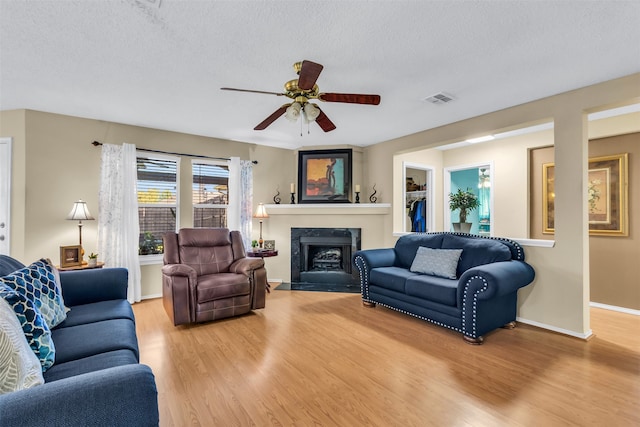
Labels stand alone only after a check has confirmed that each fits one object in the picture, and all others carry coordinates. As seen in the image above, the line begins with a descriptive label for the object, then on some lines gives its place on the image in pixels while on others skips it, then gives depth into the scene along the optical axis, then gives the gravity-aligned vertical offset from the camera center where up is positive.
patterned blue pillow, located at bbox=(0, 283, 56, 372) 1.47 -0.55
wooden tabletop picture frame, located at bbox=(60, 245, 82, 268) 3.54 -0.47
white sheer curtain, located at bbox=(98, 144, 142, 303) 3.98 +0.03
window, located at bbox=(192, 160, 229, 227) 4.82 +0.35
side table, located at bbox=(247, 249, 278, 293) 4.66 -0.60
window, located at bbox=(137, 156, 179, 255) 4.40 +0.23
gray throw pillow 3.49 -0.58
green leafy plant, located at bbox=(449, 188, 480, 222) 4.65 +0.17
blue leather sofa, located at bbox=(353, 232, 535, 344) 2.88 -0.72
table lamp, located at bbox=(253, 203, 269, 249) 5.11 +0.03
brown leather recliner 3.27 -0.73
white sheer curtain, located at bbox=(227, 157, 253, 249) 5.03 +0.29
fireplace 5.27 -0.72
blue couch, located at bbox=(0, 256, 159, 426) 0.92 -0.63
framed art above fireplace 5.32 +0.67
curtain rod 3.97 +0.92
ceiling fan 2.41 +0.93
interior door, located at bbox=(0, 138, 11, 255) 3.56 +0.19
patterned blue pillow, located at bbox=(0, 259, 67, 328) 1.71 -0.44
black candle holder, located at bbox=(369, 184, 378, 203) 5.33 +0.30
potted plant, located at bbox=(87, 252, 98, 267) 3.61 -0.54
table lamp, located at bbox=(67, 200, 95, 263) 3.57 +0.03
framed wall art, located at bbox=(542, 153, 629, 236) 3.75 +0.22
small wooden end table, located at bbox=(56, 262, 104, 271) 3.47 -0.60
